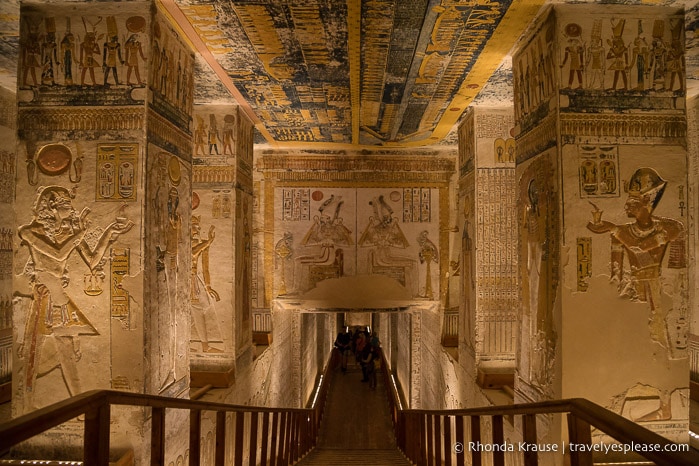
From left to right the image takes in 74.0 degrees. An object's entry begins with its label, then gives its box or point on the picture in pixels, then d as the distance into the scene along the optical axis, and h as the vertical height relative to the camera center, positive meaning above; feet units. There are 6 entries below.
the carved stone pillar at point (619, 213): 10.96 +0.73
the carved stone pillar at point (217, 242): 19.60 +0.10
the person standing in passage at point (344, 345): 51.13 -11.57
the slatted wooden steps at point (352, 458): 21.01 -10.65
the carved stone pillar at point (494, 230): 19.97 +0.60
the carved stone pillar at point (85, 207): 10.91 +0.89
